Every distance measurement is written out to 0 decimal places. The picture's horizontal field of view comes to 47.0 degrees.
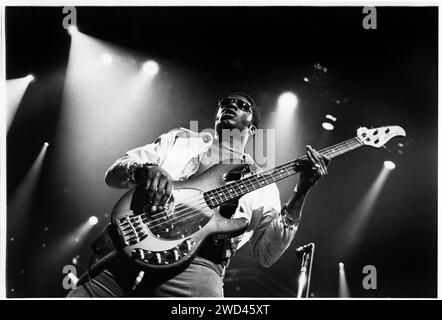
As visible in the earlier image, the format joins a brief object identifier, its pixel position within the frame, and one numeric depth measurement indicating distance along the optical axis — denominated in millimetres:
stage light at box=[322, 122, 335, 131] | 3395
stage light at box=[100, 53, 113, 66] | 3531
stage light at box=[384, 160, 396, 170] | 3361
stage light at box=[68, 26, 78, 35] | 3486
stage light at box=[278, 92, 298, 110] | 3443
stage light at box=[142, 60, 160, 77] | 3500
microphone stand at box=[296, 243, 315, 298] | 3002
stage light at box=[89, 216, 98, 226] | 3273
